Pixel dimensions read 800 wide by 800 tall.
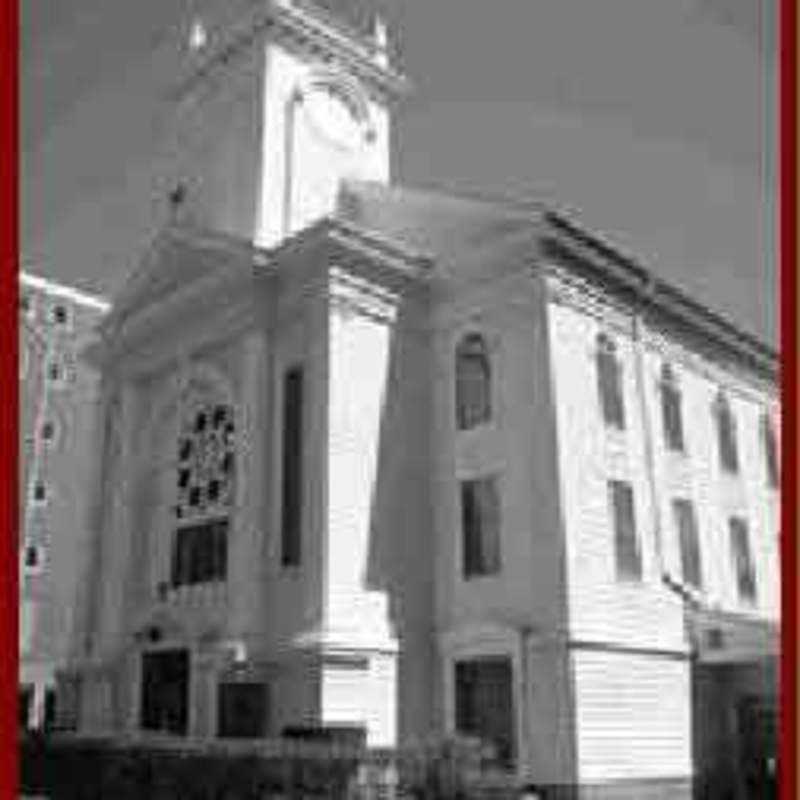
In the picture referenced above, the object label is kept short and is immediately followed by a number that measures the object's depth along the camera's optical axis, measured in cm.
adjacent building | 4975
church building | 2119
